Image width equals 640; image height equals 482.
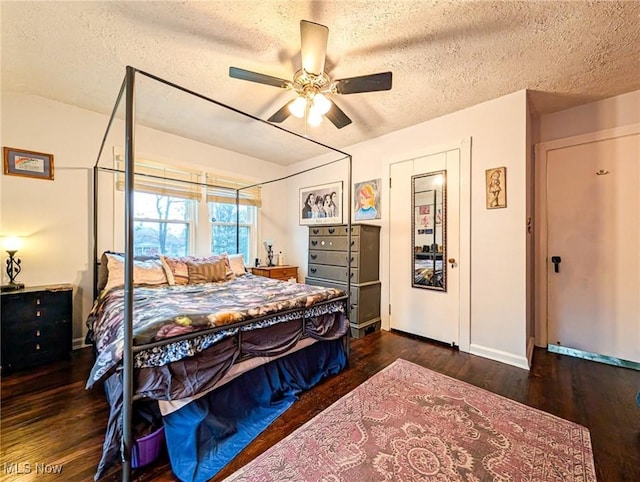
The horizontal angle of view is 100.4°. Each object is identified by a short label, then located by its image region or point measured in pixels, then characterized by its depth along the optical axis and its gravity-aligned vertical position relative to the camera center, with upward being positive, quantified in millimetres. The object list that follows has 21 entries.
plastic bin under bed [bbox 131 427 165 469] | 1400 -1120
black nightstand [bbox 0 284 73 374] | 2402 -803
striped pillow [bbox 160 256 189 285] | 2992 -338
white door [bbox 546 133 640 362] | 2645 -72
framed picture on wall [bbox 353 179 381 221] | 3912 +614
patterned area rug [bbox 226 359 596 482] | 1389 -1213
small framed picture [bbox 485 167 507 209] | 2758 +557
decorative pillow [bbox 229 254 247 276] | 3633 -329
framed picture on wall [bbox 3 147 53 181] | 2678 +805
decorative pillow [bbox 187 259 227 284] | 3145 -366
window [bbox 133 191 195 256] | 3557 +230
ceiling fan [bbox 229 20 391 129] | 1688 +1187
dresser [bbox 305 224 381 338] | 3498 -373
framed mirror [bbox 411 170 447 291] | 3254 +124
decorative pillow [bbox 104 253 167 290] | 2713 -332
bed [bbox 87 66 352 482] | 1337 -731
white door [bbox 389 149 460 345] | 3143 -315
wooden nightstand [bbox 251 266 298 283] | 4264 -512
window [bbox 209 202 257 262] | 4262 +215
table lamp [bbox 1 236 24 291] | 2533 -216
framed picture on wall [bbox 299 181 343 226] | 4508 +642
